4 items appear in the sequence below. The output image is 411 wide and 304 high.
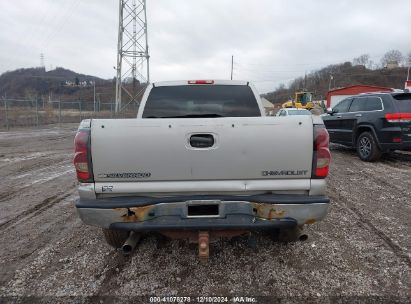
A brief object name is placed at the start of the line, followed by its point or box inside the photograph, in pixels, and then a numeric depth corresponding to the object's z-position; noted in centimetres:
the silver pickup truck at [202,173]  270
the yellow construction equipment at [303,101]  4041
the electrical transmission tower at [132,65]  2737
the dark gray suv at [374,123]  758
